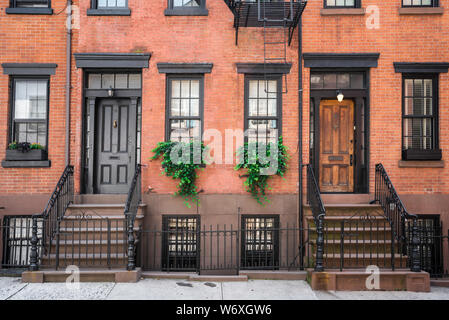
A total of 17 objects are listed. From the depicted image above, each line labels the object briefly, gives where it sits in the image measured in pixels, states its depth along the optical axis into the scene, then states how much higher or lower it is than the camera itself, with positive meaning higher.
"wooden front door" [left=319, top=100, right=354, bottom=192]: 8.58 +0.61
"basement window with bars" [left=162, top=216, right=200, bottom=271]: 8.20 -1.61
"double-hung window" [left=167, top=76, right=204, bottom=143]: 8.47 +1.62
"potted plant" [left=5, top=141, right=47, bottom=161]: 8.36 +0.48
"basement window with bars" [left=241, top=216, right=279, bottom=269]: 8.23 -1.58
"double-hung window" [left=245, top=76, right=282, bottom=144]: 8.46 +1.61
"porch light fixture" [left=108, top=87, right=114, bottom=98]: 8.46 +1.98
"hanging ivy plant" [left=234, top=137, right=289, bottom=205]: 8.06 +0.25
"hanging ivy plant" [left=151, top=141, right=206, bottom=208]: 8.04 +0.27
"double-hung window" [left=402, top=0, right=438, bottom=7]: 8.60 +4.29
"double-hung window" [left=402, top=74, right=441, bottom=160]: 8.52 +1.58
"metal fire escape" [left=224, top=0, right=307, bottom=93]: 7.57 +3.58
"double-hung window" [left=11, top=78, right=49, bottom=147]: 8.70 +1.55
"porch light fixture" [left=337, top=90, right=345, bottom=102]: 8.30 +1.89
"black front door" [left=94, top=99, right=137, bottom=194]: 8.57 +0.71
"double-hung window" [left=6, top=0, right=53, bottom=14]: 8.53 +4.15
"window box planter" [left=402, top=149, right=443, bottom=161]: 8.25 +0.53
